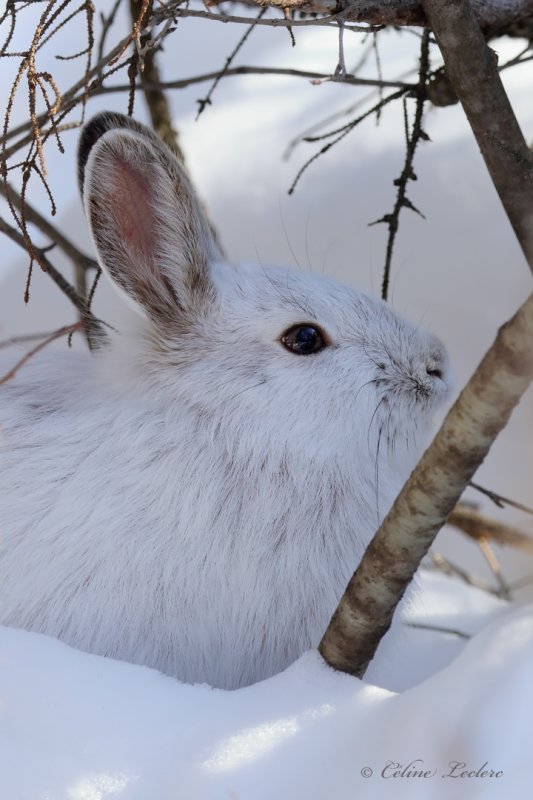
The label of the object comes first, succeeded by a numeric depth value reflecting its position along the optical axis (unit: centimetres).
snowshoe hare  337
